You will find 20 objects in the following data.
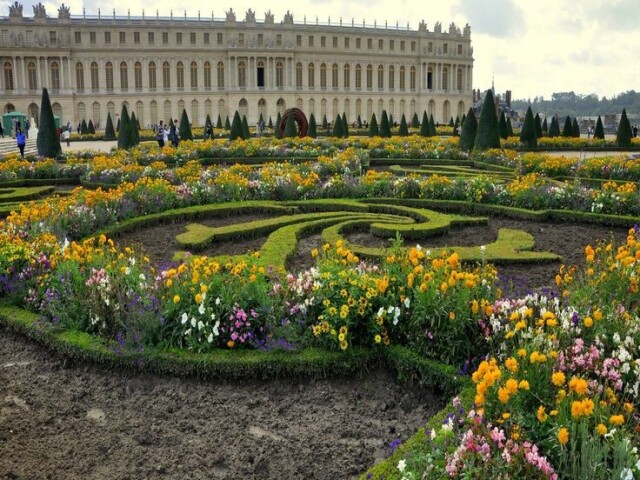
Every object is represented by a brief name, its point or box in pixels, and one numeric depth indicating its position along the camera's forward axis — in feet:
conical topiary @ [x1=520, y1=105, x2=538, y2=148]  85.56
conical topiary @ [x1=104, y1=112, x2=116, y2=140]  128.47
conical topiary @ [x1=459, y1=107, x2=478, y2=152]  72.33
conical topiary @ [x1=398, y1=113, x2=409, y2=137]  119.24
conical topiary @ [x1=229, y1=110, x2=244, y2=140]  99.47
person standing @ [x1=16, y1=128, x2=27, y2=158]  80.52
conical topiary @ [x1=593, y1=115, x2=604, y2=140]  98.39
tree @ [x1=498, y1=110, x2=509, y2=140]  96.19
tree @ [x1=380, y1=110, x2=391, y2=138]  109.40
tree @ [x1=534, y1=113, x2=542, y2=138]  103.30
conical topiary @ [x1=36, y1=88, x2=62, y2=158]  71.51
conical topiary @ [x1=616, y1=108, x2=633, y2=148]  89.10
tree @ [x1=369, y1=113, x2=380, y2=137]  113.08
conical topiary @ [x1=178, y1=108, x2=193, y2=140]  101.55
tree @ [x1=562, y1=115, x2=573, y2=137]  103.19
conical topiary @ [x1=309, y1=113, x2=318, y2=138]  104.76
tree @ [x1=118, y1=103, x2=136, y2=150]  83.15
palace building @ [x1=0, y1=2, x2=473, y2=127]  200.85
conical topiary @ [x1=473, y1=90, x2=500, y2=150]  69.36
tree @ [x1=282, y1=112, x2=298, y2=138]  95.30
